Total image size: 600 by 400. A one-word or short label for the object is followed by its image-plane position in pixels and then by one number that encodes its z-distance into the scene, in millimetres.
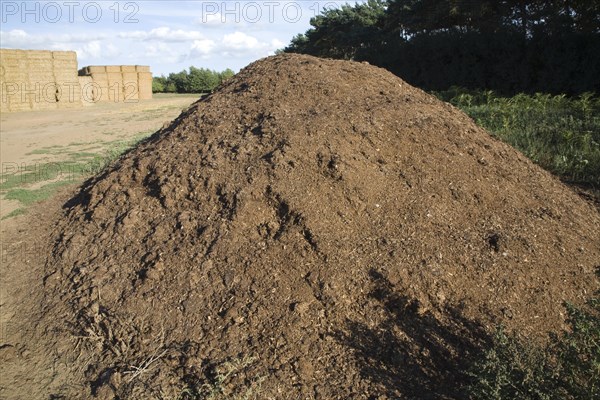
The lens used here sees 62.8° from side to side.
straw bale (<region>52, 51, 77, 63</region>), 20812
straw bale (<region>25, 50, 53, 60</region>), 19781
